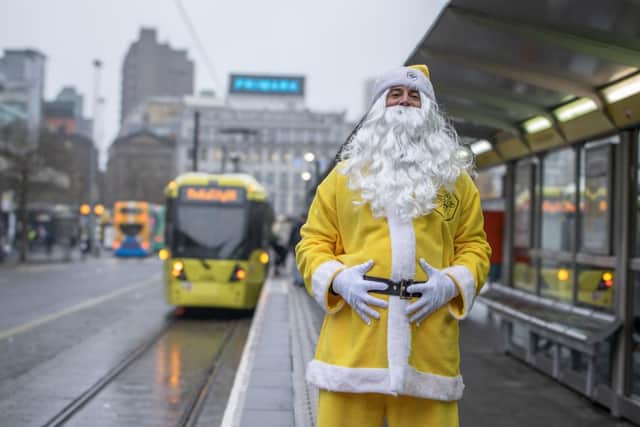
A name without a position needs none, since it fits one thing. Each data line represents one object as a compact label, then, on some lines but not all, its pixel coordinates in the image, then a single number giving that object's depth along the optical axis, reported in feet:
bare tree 112.57
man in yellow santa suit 9.13
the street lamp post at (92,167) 159.02
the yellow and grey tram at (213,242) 49.49
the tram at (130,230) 156.15
